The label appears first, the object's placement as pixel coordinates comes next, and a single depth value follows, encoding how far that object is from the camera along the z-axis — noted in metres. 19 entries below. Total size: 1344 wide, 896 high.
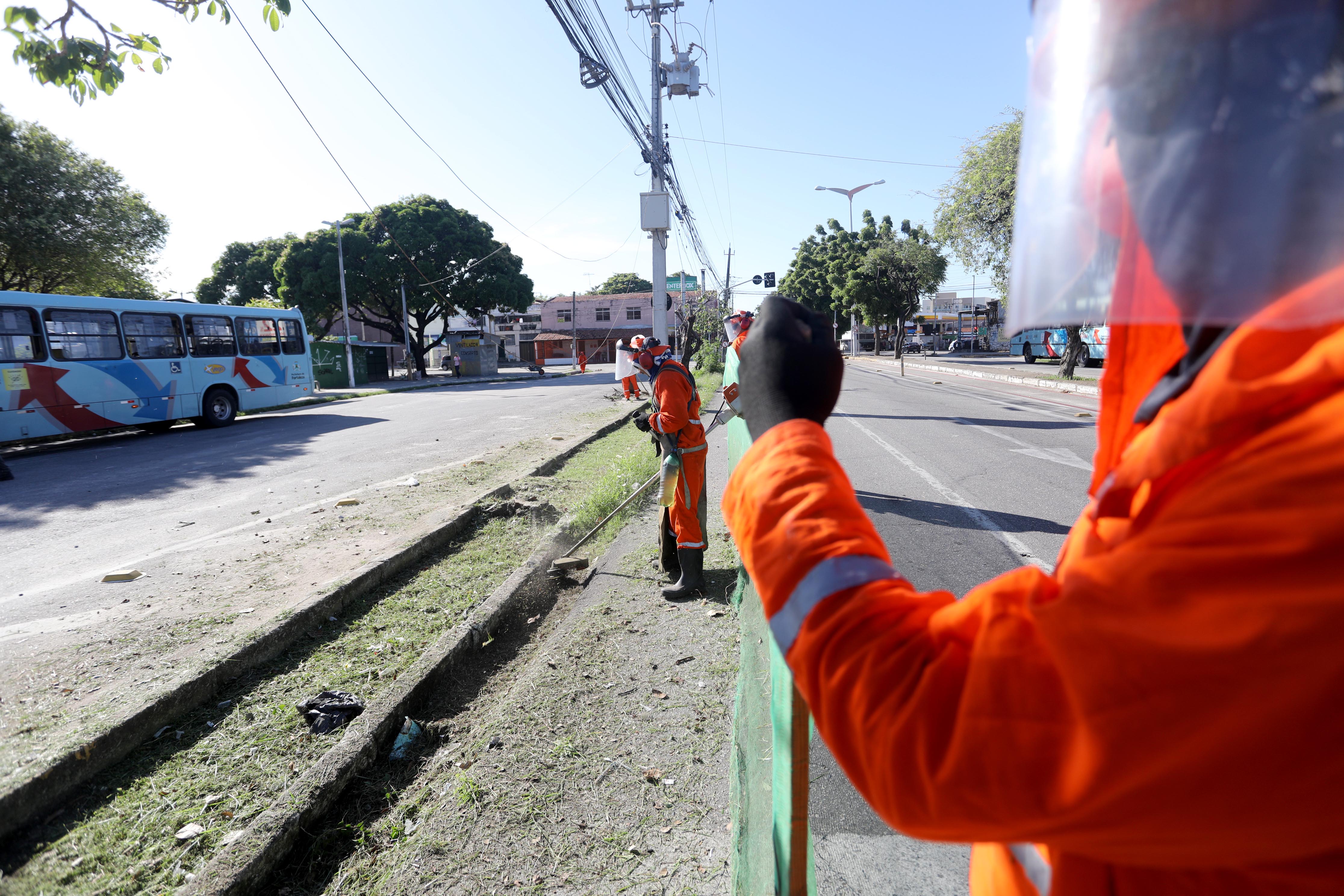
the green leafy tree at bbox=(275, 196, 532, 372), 34.00
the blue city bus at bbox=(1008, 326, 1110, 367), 24.31
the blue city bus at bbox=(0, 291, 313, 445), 12.30
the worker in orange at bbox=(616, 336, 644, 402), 7.91
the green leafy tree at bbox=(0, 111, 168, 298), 17.03
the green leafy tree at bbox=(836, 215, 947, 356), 39.41
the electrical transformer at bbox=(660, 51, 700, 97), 16.78
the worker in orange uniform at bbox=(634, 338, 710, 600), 4.94
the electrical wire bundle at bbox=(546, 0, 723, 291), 9.00
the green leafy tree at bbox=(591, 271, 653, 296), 81.69
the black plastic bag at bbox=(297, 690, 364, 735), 3.36
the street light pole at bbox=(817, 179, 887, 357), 51.48
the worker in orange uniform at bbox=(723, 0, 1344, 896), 0.46
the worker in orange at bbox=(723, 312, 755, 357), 5.79
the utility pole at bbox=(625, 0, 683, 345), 15.09
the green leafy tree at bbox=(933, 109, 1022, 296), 19.56
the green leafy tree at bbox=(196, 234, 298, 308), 40.56
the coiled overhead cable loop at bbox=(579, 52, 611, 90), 10.38
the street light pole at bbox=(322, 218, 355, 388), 29.06
